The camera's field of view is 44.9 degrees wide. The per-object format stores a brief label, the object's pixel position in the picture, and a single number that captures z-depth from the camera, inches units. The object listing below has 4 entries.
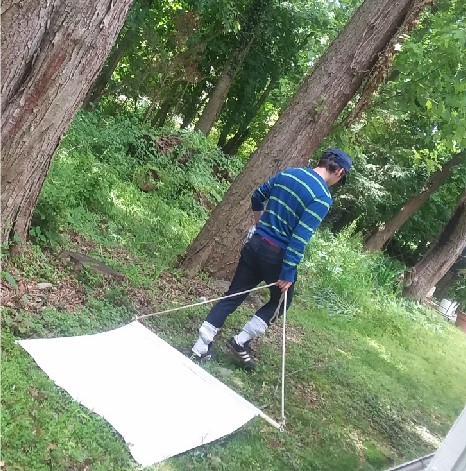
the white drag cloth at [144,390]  125.0
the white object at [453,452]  74.5
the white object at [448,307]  613.1
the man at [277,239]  157.4
